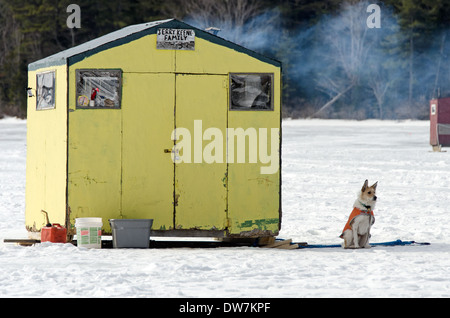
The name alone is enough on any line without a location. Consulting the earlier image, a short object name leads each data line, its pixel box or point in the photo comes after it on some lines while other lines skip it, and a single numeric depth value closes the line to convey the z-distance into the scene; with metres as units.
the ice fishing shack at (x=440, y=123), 60.59
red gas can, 19.78
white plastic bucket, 19.39
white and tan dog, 19.58
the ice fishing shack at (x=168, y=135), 20.09
